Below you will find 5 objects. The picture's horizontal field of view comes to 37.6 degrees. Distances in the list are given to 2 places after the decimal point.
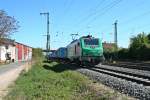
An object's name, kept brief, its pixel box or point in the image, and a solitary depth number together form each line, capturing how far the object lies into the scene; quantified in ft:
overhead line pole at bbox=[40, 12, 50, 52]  153.47
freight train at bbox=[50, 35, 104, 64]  71.33
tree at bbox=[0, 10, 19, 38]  150.31
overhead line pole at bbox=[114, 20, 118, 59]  166.56
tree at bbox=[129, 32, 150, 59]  118.55
